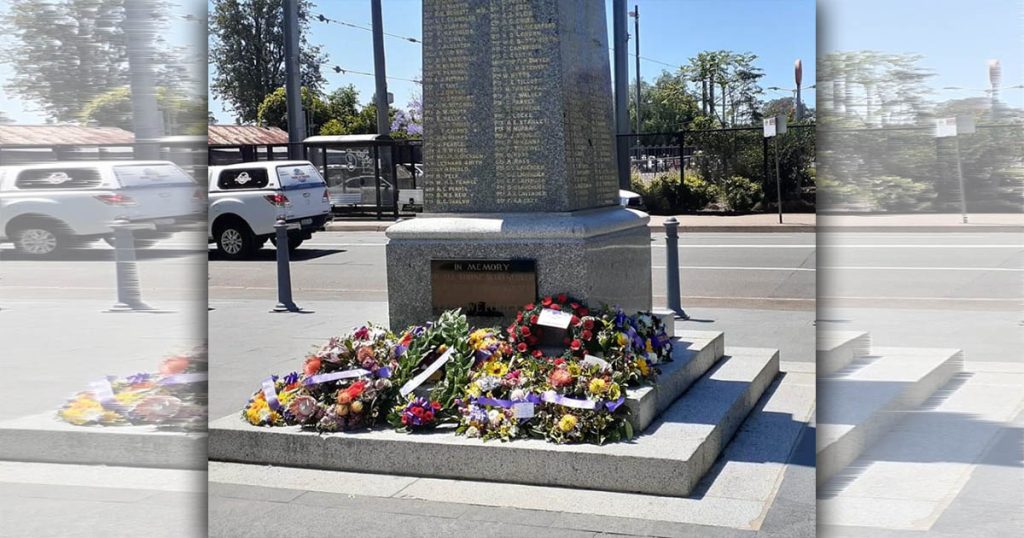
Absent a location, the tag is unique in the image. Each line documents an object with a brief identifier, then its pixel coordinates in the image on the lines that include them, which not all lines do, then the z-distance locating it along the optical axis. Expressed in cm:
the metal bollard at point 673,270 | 901
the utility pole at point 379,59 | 2456
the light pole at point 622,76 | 2293
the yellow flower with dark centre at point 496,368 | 493
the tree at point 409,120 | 4608
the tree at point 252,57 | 3931
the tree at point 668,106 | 4391
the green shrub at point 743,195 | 2303
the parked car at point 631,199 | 1898
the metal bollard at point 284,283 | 1056
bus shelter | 2534
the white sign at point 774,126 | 2003
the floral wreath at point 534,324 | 516
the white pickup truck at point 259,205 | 1762
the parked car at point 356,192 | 2597
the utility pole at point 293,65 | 2289
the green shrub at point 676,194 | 2353
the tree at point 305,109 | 4280
